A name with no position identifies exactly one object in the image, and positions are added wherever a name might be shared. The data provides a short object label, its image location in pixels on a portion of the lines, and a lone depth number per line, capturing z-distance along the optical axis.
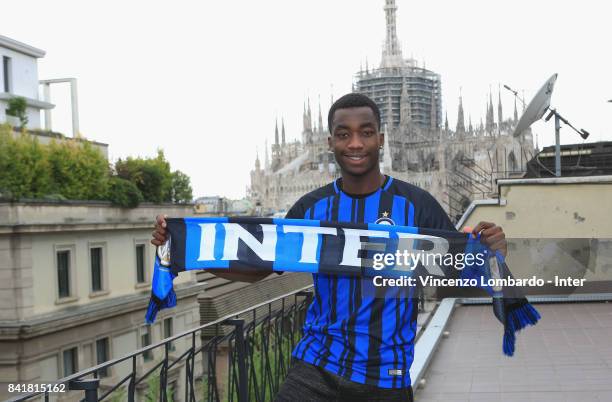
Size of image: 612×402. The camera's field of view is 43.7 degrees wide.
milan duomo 86.88
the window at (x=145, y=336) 23.80
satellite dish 13.16
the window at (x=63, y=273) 20.80
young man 2.73
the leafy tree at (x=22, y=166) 22.33
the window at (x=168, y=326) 25.81
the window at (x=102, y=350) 21.75
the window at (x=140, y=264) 25.08
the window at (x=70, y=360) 20.16
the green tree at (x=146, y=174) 27.80
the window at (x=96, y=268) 22.39
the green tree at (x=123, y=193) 25.20
